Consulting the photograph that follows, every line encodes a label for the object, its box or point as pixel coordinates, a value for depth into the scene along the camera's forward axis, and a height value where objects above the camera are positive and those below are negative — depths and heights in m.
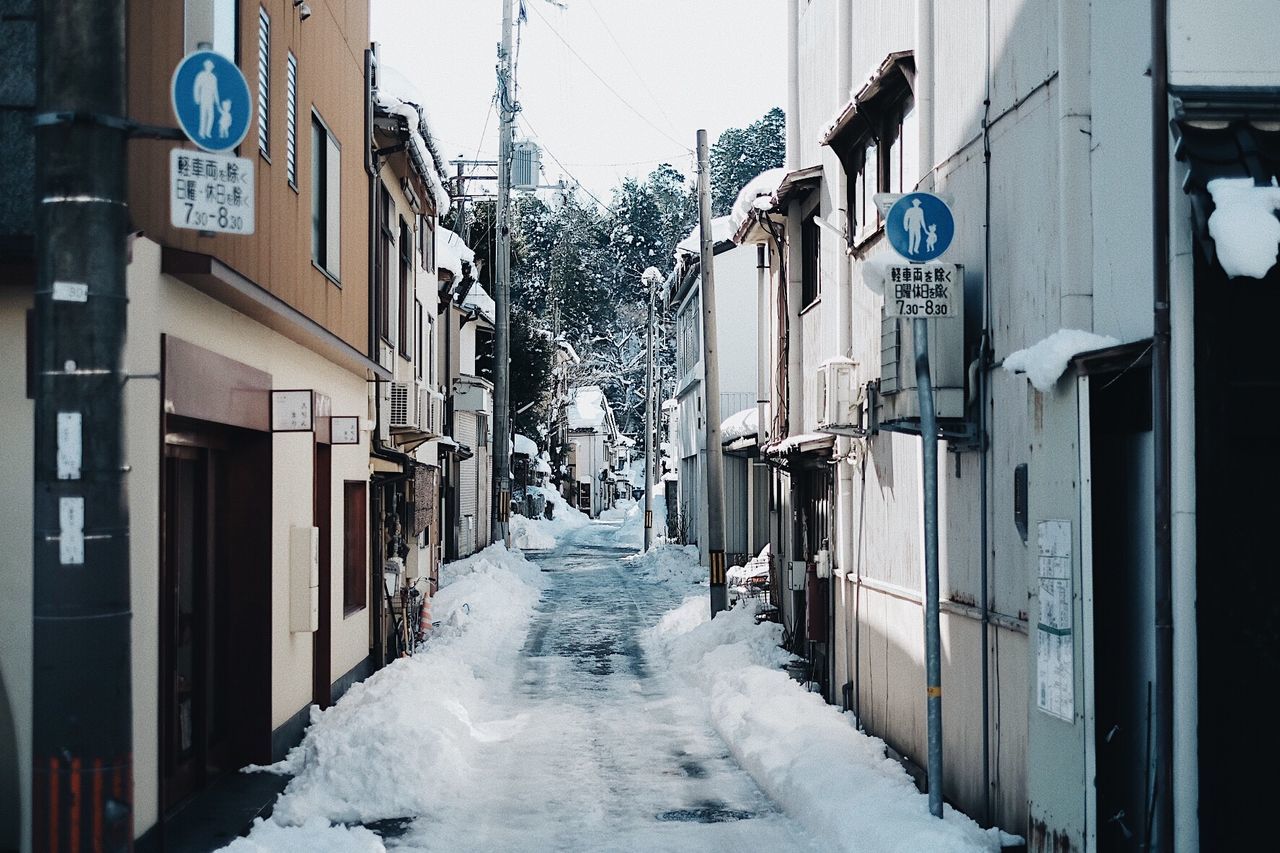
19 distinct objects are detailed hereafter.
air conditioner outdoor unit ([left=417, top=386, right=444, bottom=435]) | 18.58 +0.75
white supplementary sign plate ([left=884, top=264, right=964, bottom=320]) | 8.25 +1.09
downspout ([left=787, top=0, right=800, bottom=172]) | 16.73 +4.99
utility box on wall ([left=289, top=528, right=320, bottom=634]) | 11.60 -1.12
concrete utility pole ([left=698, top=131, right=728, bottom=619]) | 21.58 +1.26
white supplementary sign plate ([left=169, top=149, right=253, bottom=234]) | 5.47 +1.19
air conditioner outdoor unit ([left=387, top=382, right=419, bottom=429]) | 17.45 +0.70
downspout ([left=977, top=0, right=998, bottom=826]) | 8.70 +0.04
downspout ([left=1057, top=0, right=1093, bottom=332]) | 7.27 +1.65
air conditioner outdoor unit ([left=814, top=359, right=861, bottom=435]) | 12.05 +0.57
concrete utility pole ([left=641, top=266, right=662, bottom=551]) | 44.68 +1.13
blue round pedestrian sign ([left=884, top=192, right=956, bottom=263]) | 8.22 +1.50
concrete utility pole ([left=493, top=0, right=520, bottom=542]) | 33.28 +5.23
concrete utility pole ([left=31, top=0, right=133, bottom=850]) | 4.69 +0.02
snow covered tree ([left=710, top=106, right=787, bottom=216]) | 72.19 +17.52
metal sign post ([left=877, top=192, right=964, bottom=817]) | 8.03 +1.00
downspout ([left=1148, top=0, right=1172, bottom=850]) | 6.18 -0.27
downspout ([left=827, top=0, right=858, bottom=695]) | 13.21 +1.58
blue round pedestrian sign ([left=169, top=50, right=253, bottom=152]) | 5.11 +1.48
